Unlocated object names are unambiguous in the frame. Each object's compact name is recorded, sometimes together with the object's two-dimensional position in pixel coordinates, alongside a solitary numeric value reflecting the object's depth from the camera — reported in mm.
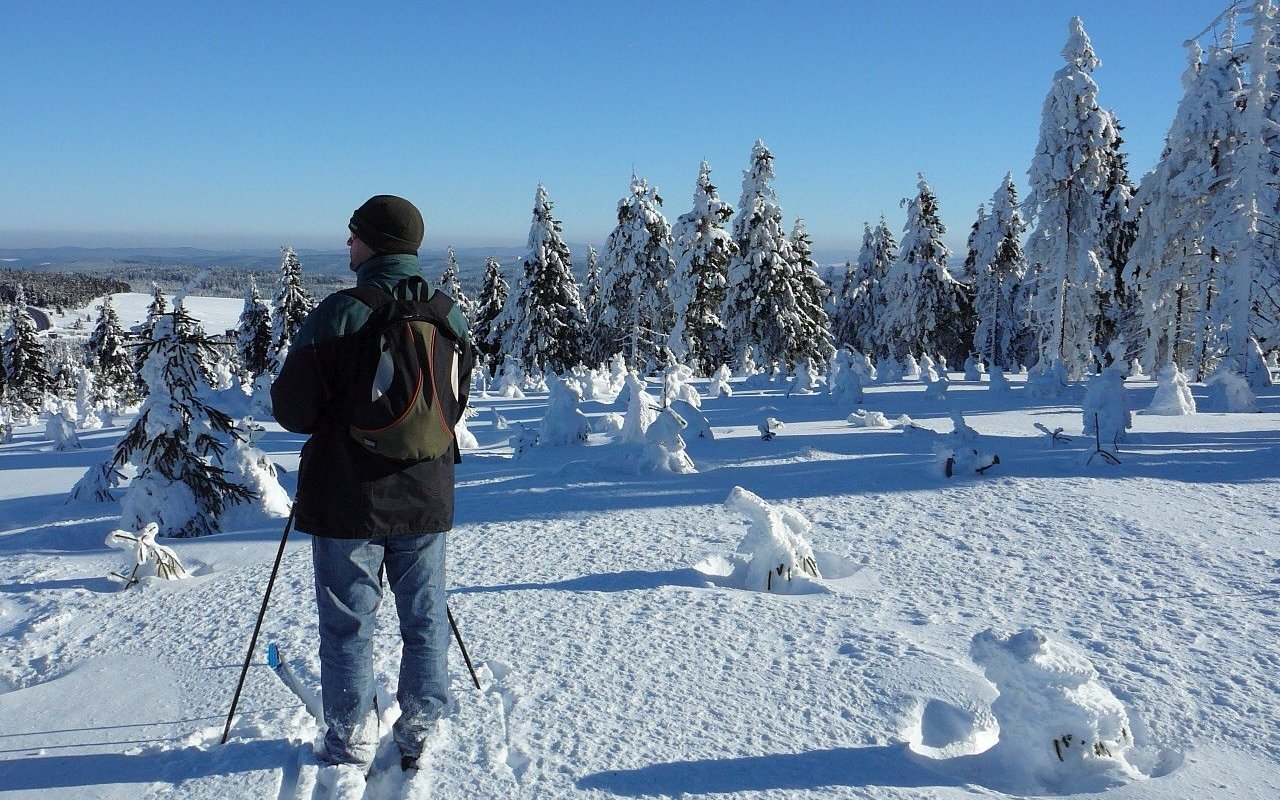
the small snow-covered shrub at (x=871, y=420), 11914
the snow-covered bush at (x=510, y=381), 21998
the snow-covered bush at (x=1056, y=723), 2715
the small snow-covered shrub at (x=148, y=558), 5266
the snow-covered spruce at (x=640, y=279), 34375
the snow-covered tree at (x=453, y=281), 40000
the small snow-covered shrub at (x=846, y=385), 15430
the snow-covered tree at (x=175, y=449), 6832
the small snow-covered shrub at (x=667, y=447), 8664
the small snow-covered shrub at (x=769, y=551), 4758
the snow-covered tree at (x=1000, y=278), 39062
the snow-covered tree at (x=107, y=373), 39406
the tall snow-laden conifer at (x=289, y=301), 38438
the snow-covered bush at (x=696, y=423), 11000
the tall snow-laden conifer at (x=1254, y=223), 17188
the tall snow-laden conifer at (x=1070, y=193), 24422
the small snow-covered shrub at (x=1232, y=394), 12953
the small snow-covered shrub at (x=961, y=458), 8000
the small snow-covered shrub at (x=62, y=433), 14656
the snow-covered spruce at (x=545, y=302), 34781
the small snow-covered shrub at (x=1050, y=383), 16750
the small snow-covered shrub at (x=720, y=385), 19625
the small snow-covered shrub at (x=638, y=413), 10375
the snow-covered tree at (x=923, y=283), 37375
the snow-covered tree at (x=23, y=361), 43000
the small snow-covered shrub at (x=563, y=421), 11078
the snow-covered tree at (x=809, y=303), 34312
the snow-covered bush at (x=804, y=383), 19762
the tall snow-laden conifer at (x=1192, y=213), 18812
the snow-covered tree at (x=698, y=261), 33781
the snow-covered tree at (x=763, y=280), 32438
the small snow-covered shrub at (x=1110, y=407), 9055
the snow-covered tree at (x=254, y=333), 44625
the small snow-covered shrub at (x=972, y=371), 22891
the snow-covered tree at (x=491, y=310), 39844
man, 2629
